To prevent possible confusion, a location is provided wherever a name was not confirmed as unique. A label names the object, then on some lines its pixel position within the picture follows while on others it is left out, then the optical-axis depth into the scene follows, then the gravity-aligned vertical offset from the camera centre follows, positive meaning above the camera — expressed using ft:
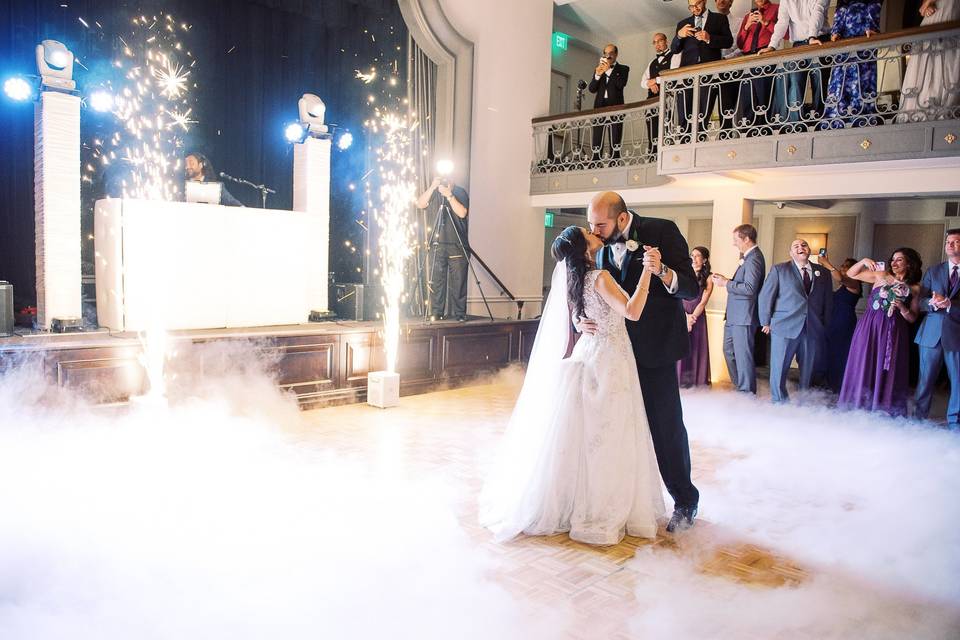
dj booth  19.77 +0.29
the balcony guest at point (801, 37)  22.48 +8.21
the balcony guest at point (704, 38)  25.16 +8.88
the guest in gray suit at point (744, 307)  22.94 -0.67
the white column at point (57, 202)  18.76 +1.83
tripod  27.94 +1.84
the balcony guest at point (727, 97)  24.12 +6.55
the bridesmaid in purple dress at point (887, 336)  20.48 -1.32
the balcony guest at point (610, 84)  30.48 +8.75
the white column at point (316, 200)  24.14 +2.63
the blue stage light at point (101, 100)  22.11 +5.46
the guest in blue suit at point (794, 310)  21.98 -0.67
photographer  27.78 +1.41
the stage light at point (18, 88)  19.02 +4.88
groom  11.39 -0.86
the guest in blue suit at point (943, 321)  19.15 -0.80
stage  17.33 -2.31
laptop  21.54 +2.51
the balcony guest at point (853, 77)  21.47 +6.57
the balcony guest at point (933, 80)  19.98 +6.08
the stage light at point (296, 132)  24.62 +5.04
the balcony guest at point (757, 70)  23.57 +7.29
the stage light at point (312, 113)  24.31 +5.64
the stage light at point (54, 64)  18.56 +5.45
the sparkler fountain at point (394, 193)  28.48 +3.46
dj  22.77 +3.33
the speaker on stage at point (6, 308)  18.03 -1.01
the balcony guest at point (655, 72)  28.07 +8.69
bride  11.17 -2.50
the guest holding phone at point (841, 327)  24.00 -1.27
